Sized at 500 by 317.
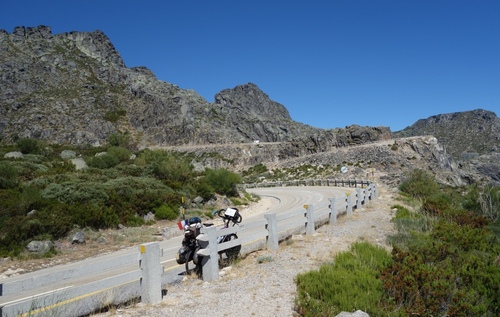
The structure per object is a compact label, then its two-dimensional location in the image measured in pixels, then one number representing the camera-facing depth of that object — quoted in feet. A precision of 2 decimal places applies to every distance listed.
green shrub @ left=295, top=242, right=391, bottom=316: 18.00
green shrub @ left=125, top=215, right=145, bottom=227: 52.08
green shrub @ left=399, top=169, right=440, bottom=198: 82.64
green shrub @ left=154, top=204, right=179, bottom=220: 57.16
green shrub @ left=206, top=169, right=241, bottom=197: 87.10
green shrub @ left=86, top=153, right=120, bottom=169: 102.68
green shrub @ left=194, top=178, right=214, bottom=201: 74.29
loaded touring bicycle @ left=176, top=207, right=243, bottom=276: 24.97
